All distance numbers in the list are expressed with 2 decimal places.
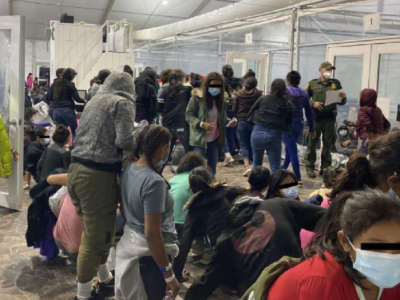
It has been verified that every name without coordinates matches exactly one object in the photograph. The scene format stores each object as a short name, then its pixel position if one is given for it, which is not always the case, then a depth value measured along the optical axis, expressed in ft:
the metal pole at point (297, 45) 25.51
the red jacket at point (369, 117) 17.52
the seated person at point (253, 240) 7.48
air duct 25.77
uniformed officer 20.04
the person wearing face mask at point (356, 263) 4.19
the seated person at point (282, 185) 9.49
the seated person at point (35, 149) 15.46
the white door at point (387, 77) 20.67
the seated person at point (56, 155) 11.67
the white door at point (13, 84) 14.55
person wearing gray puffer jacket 8.54
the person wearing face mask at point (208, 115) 15.99
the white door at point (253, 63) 32.07
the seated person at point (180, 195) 10.95
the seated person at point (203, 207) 9.50
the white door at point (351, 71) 22.44
